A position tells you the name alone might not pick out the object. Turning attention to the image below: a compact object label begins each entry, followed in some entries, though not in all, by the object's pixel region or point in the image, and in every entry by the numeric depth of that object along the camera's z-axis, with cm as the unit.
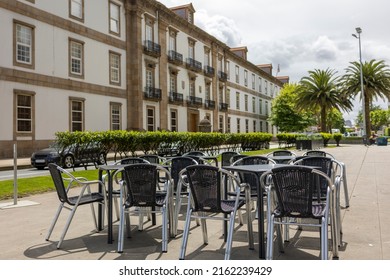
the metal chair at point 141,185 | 448
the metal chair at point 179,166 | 593
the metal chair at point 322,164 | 519
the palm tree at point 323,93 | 4297
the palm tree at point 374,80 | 3784
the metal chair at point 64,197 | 478
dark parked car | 1566
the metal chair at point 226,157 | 752
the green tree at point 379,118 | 8988
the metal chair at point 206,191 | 404
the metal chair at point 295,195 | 359
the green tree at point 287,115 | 5131
